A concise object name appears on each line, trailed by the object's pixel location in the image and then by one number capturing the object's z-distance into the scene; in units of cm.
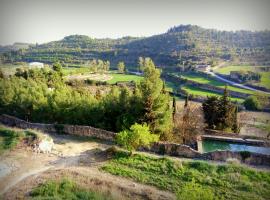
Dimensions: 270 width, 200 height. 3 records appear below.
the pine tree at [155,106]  1950
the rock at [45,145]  1814
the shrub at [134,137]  1672
